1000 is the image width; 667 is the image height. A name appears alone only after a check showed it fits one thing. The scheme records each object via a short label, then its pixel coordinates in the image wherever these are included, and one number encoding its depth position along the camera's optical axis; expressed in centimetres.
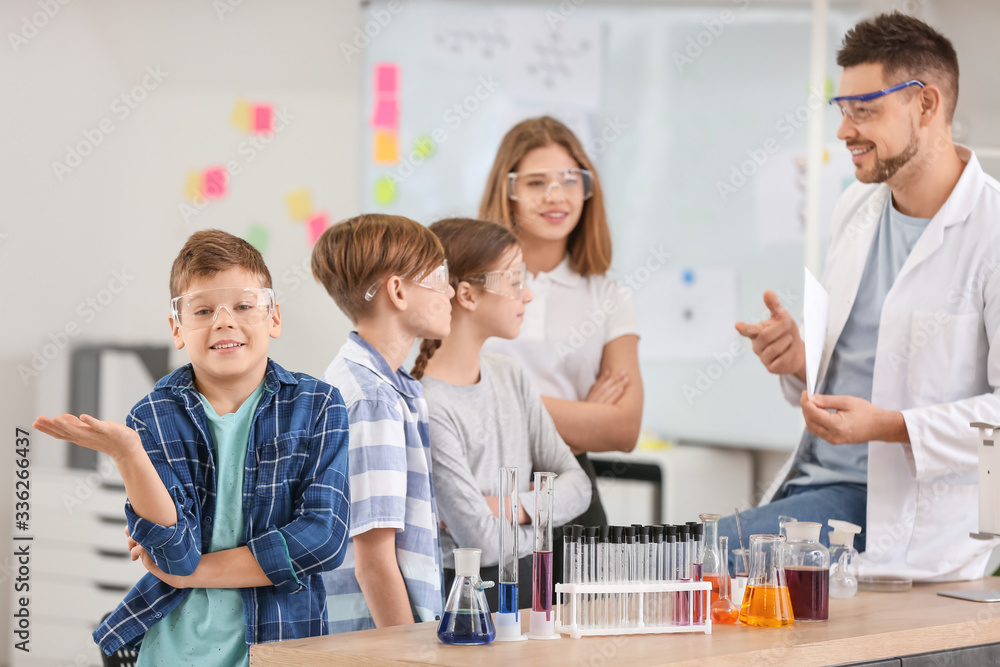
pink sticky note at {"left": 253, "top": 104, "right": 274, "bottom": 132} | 648
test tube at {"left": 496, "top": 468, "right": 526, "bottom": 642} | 362
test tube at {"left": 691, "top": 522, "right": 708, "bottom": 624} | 368
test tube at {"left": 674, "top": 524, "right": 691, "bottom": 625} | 366
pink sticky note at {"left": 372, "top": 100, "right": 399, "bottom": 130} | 675
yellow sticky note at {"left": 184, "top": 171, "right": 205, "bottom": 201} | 622
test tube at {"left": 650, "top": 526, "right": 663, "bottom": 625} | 367
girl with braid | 410
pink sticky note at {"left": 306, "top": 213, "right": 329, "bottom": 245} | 657
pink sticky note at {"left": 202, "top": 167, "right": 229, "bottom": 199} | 629
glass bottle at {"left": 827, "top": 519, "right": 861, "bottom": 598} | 401
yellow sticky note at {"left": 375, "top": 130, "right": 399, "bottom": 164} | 675
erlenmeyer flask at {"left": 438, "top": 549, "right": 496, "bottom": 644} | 357
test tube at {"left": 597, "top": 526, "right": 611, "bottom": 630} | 365
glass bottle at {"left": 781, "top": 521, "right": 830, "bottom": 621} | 379
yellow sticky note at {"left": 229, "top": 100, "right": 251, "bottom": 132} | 641
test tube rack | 363
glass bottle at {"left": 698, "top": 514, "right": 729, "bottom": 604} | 377
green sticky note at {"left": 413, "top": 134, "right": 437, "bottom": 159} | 680
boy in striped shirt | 383
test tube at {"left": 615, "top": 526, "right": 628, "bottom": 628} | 365
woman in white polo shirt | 472
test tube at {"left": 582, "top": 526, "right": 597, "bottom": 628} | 364
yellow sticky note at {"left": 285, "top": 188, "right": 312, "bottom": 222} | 654
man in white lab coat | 423
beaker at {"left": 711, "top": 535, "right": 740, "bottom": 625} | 376
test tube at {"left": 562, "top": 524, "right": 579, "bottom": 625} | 364
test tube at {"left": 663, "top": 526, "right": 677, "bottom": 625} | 367
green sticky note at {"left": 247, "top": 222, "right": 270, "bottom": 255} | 645
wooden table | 351
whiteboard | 682
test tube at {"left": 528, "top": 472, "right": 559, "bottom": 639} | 363
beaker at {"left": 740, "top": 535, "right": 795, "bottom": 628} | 374
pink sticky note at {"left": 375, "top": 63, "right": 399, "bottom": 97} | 674
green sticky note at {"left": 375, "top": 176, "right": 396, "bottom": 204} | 676
